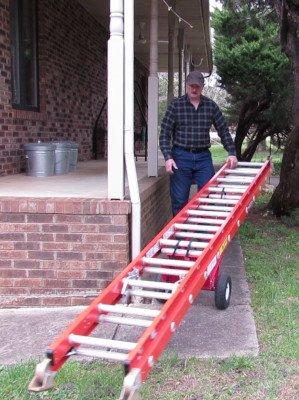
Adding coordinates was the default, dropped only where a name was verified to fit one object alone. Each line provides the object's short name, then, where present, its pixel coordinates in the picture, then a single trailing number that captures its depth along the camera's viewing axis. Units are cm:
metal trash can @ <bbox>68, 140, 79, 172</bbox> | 731
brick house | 464
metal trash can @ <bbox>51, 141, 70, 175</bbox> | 692
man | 555
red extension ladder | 276
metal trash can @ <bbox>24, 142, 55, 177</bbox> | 652
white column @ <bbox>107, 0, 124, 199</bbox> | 461
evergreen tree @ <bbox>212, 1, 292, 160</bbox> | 1578
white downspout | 462
